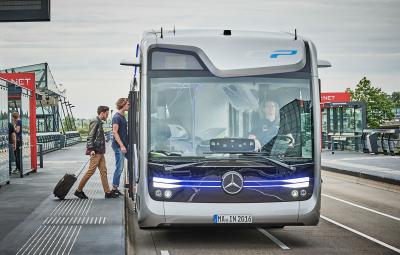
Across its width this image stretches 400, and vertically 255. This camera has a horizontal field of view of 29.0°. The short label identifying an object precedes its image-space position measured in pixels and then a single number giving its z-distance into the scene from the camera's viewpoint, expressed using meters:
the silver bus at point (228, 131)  9.40
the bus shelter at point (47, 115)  42.46
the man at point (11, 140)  19.75
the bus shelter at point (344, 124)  40.72
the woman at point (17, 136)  20.84
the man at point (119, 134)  14.30
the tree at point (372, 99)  92.75
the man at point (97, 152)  14.08
